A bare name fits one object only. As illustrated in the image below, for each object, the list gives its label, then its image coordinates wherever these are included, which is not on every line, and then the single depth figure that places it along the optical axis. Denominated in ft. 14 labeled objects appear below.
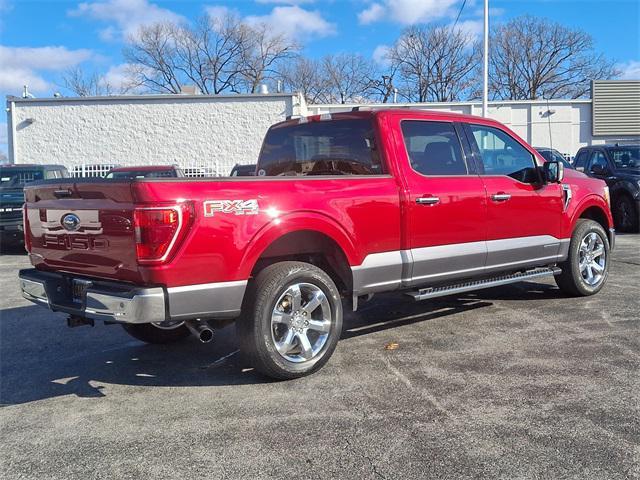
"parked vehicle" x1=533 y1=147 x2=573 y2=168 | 49.75
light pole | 69.67
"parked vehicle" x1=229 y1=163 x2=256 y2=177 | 46.60
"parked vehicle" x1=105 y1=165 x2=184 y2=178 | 40.32
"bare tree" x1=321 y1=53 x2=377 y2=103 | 186.70
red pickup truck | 12.10
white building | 83.25
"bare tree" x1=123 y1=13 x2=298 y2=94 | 178.50
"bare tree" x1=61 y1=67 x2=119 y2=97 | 174.48
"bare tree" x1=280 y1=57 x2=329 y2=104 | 185.88
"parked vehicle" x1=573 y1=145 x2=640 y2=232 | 40.29
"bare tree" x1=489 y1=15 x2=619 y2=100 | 172.76
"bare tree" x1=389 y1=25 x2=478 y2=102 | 171.01
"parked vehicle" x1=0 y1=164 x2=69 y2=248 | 38.45
